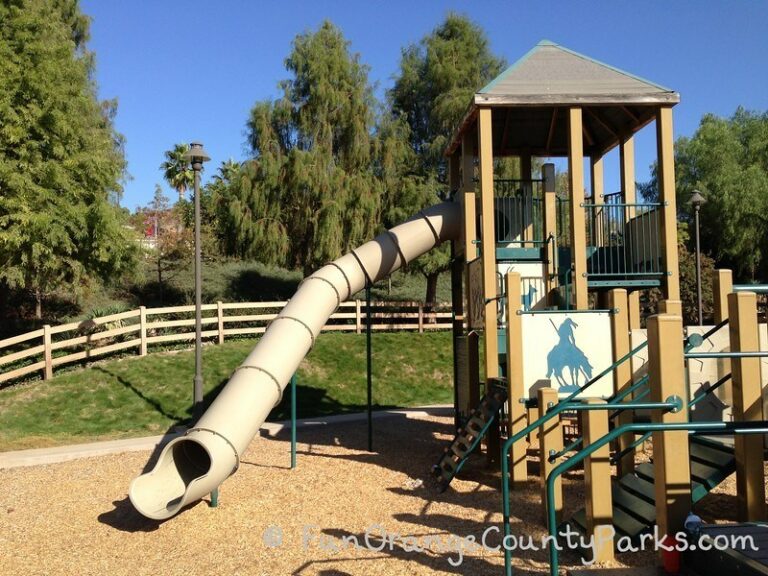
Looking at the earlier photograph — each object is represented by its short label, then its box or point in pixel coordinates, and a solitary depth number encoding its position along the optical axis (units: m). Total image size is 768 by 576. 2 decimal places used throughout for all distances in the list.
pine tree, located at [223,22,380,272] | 25.00
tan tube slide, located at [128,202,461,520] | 7.36
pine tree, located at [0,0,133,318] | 15.45
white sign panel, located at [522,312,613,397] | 8.37
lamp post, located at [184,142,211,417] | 9.84
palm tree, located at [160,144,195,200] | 50.87
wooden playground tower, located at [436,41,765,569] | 5.38
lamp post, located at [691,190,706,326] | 16.61
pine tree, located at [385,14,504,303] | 28.28
